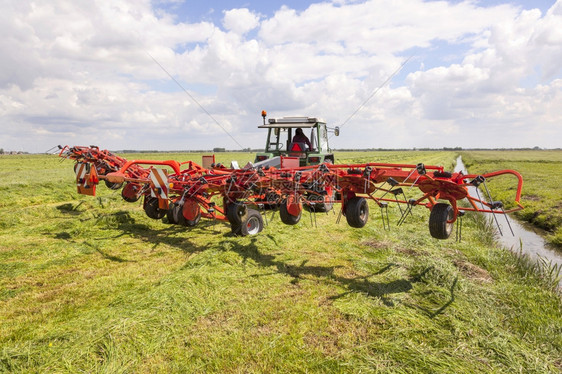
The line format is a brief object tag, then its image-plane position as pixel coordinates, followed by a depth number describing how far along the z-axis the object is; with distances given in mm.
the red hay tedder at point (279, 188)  4316
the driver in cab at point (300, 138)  9805
